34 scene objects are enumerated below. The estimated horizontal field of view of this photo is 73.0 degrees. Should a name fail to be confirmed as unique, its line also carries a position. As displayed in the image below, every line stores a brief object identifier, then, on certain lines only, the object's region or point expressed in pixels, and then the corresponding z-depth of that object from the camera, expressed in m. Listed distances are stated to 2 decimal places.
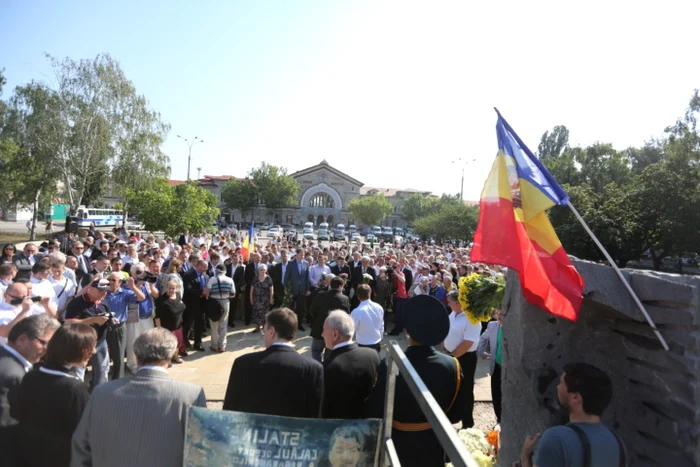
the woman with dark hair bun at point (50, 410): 2.78
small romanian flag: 13.37
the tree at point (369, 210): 78.12
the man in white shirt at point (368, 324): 5.99
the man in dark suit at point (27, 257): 8.17
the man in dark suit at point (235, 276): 10.60
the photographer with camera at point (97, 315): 5.27
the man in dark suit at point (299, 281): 10.48
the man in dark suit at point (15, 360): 2.88
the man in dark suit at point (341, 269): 11.71
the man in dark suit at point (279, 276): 10.61
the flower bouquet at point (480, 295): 4.84
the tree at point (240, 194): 76.88
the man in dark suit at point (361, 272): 11.62
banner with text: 2.19
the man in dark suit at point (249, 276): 10.81
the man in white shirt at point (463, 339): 5.47
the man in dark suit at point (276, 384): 3.07
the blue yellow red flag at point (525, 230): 3.11
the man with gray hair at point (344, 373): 3.52
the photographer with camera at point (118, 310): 5.96
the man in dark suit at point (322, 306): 6.80
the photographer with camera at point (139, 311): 6.58
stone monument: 2.71
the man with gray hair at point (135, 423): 2.42
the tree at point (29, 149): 28.52
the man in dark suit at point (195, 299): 8.44
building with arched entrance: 86.12
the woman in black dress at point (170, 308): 7.24
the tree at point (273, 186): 76.56
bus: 37.32
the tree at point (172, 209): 20.41
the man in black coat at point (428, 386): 3.12
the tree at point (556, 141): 62.41
